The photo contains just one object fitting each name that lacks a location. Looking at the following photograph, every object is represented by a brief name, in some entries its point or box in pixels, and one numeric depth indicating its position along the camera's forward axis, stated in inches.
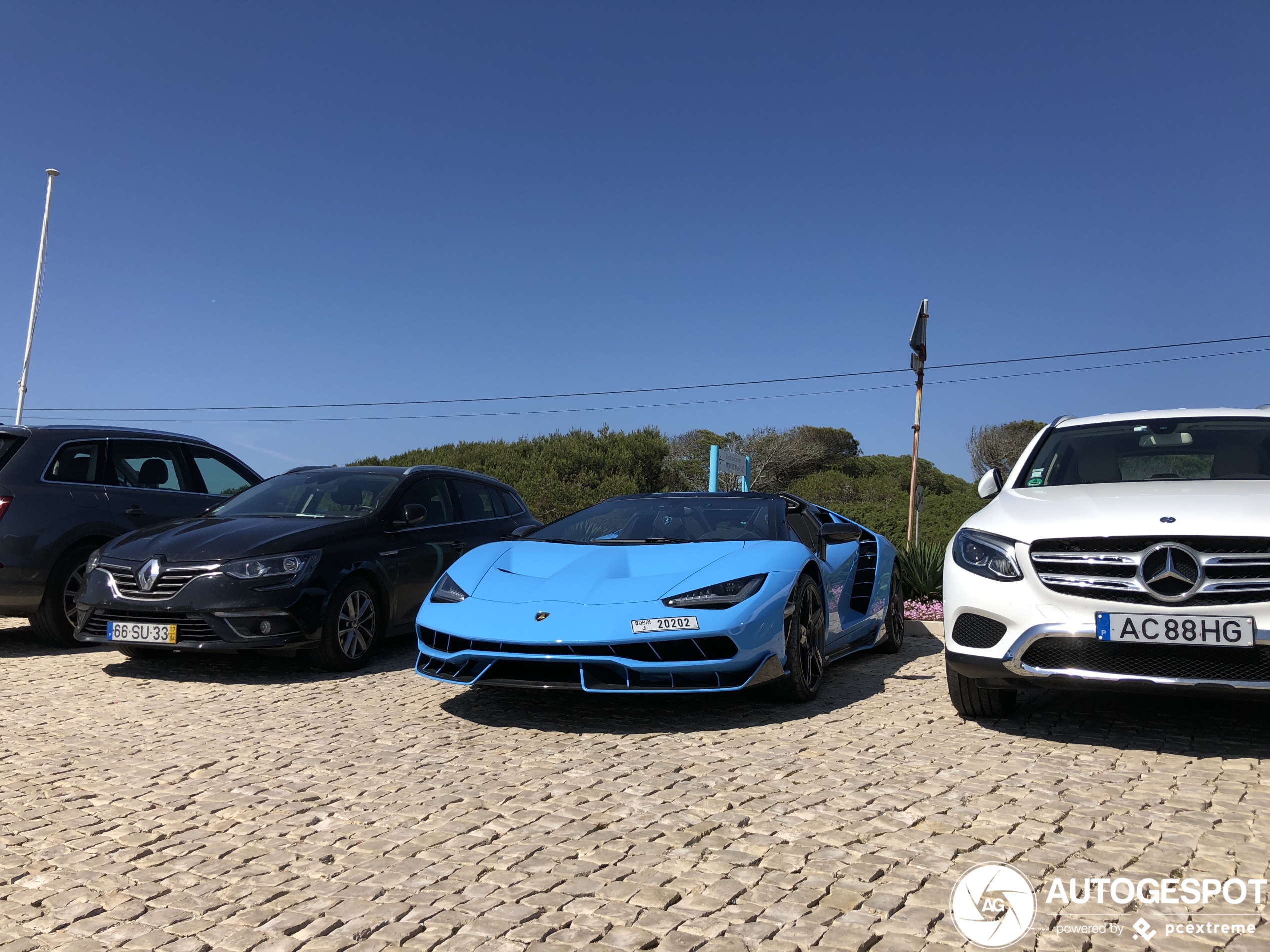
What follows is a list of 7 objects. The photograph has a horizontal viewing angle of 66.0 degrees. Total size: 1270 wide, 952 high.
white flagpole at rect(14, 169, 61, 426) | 1133.2
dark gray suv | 285.6
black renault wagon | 244.8
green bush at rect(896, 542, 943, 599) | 418.9
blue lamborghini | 185.9
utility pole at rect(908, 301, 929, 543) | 499.2
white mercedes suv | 158.6
